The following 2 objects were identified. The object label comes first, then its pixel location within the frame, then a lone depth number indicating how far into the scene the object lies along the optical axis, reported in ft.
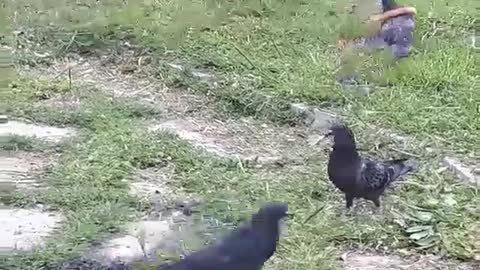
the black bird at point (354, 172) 17.85
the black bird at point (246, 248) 11.85
